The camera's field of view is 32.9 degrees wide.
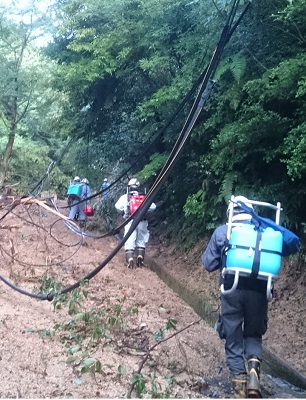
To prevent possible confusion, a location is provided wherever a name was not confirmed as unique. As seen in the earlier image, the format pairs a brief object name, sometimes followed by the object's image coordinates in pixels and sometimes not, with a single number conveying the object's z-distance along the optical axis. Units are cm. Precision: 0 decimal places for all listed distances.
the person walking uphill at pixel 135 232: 1180
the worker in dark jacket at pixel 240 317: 538
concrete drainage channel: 592
